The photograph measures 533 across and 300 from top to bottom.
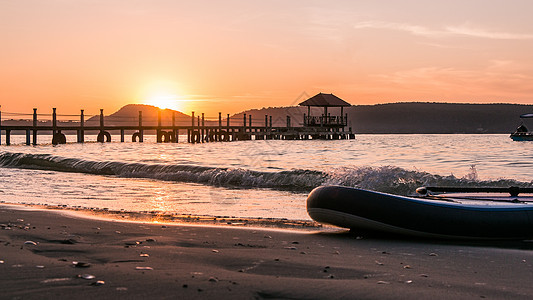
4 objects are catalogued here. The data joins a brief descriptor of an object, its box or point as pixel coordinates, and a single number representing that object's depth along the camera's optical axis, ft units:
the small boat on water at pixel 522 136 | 215.92
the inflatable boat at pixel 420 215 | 20.99
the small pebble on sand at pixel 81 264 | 13.52
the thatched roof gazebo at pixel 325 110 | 202.38
